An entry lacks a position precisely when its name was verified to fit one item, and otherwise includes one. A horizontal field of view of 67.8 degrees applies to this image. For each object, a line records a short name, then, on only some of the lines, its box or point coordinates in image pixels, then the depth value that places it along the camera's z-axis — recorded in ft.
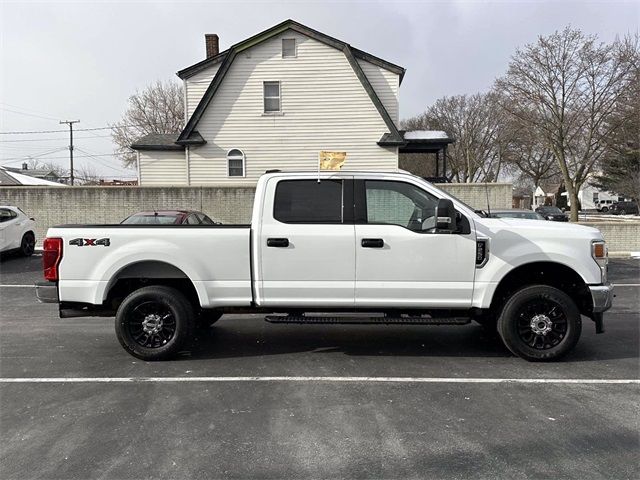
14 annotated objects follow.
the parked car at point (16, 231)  42.63
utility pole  186.19
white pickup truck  16.42
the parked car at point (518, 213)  37.81
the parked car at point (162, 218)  35.94
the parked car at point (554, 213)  111.65
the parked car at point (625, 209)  175.03
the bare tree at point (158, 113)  155.94
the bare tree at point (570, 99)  74.59
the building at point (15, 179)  154.51
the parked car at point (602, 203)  250.78
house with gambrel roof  62.95
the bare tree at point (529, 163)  158.51
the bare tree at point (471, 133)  158.20
